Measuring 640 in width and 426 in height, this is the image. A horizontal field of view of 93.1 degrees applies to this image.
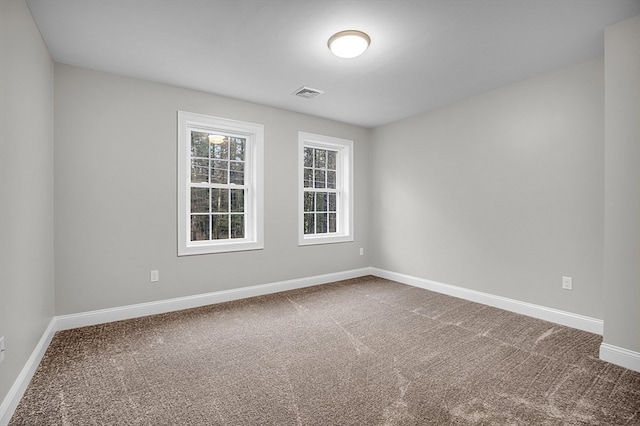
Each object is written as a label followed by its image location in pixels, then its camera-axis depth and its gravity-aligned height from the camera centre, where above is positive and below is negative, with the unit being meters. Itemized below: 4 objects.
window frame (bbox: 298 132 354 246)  4.57 +0.44
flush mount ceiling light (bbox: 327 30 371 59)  2.35 +1.34
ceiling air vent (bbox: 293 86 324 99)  3.52 +1.41
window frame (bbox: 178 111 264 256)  3.47 +0.36
